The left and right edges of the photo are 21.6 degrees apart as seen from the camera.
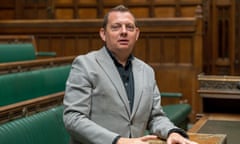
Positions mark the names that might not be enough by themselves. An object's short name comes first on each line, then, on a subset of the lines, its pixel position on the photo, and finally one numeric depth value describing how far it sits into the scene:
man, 2.96
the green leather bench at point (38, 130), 3.82
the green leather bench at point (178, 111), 6.75
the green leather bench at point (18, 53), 7.61
